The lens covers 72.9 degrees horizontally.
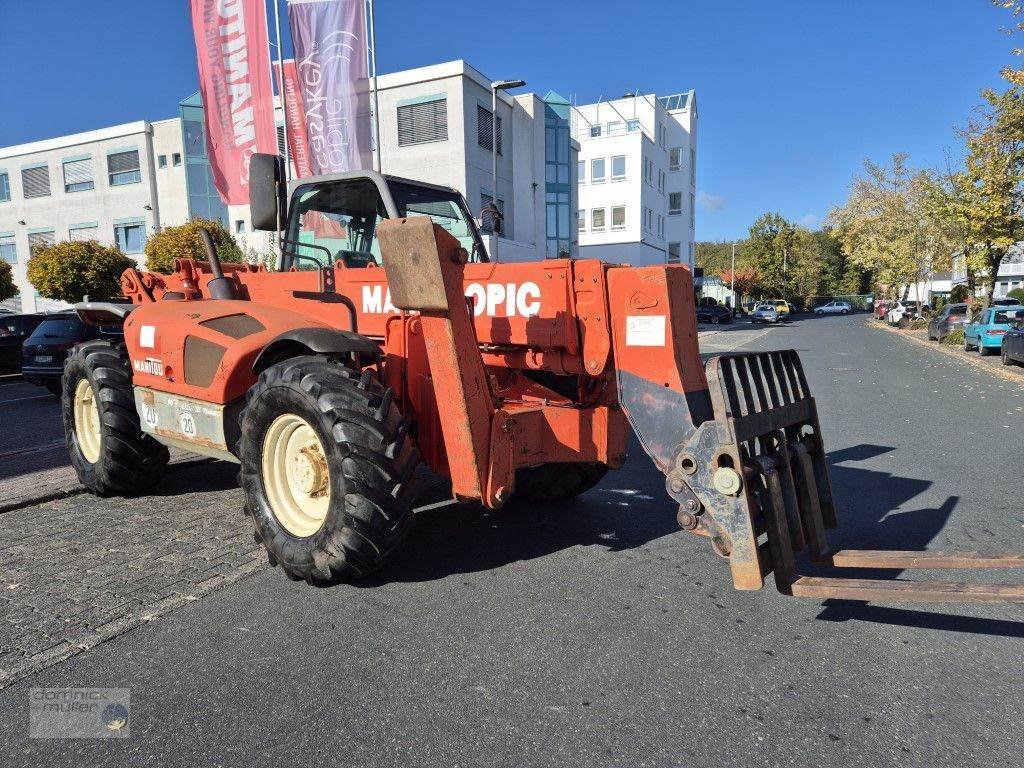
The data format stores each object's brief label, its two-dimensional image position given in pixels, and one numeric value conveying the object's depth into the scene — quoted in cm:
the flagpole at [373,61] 1391
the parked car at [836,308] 7231
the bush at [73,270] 2461
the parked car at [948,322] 2573
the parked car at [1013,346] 1636
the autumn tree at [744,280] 7262
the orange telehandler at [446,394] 319
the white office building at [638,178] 4731
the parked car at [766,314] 4866
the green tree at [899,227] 3334
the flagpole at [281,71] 1248
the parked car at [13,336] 1526
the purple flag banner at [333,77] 1411
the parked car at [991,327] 1975
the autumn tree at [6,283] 2786
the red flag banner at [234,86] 1361
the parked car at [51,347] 1212
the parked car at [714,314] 4922
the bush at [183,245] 2328
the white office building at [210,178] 2638
